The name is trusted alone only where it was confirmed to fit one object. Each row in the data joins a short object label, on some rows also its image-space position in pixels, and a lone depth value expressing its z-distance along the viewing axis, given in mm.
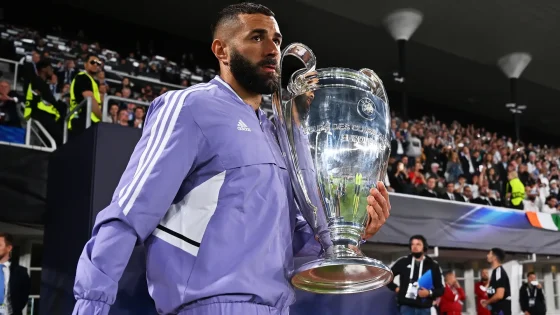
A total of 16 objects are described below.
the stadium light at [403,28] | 12586
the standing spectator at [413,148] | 10132
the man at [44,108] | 5543
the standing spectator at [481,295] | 6756
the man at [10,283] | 4449
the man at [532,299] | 8008
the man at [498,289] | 6216
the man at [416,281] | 5008
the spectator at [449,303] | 6461
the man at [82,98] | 4977
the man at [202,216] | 1081
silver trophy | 1285
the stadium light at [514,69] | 14953
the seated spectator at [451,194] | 9047
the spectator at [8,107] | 5648
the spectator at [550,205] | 10984
